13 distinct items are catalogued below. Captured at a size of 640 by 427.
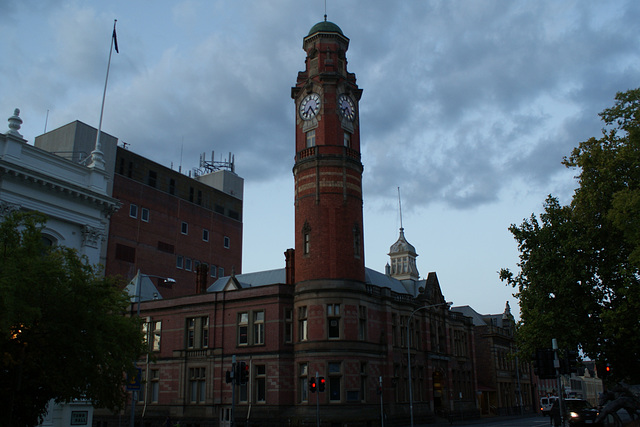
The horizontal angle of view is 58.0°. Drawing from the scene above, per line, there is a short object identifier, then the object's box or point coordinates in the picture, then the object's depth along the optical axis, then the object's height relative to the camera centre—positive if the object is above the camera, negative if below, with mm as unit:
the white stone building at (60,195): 29812 +10225
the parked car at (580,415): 36750 -2001
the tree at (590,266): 29531 +6659
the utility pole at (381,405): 40762 -1376
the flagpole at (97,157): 35062 +13530
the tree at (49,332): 19484 +1895
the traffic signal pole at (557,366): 21109 +588
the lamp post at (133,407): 27994 -960
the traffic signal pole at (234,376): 26878 +436
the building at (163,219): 65750 +21053
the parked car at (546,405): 64375 -2423
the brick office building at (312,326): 42969 +4675
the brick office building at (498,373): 73188 +1320
